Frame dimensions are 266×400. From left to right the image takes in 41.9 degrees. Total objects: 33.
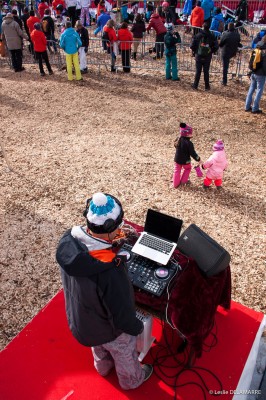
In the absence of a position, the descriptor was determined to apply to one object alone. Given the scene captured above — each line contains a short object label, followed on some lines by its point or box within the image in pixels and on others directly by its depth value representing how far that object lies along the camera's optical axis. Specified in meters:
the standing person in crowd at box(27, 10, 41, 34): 12.80
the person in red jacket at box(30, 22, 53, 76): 11.51
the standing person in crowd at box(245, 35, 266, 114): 8.38
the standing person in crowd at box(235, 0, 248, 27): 16.60
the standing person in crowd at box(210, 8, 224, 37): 14.27
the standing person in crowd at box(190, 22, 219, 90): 9.76
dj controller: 3.16
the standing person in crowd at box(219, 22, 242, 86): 10.16
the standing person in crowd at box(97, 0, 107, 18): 15.87
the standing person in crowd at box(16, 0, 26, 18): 18.84
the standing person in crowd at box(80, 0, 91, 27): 17.65
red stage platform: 3.21
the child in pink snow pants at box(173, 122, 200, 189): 5.76
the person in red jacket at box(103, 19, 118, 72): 11.84
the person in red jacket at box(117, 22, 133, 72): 11.82
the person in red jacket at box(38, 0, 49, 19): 16.16
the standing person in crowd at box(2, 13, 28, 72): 11.86
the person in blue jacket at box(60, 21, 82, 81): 10.90
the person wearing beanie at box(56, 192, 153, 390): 2.34
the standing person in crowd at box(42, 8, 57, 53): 13.49
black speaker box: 3.11
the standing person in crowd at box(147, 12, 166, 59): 12.39
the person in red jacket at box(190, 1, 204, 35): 13.63
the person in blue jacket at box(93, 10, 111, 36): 13.80
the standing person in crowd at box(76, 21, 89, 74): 11.99
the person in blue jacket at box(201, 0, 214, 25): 14.67
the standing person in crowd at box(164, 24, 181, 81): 10.36
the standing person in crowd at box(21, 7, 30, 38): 14.75
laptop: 3.31
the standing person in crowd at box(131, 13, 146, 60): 12.79
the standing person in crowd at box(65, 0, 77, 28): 17.27
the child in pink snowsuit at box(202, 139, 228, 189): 5.89
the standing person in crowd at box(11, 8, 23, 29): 13.06
